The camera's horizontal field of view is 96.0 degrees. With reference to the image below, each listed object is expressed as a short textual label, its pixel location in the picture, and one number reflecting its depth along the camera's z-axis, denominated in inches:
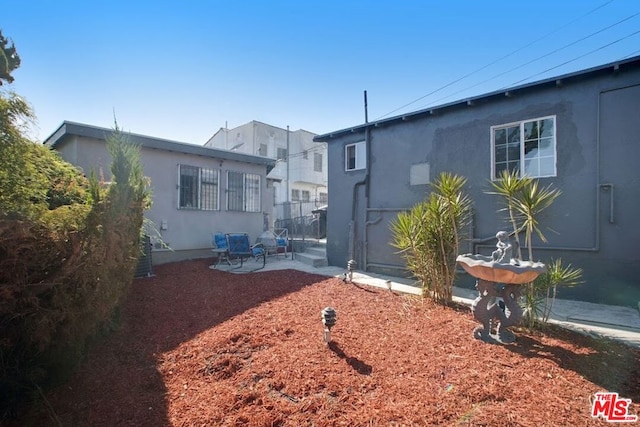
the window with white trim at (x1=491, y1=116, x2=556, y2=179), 221.9
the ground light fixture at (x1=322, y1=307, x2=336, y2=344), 125.6
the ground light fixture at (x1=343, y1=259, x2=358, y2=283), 252.4
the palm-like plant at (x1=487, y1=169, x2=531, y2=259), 145.6
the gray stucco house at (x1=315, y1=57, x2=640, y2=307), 193.9
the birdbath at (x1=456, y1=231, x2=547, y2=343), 122.7
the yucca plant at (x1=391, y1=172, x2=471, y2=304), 179.3
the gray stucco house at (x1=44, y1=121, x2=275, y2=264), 290.4
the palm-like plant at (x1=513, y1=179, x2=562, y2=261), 135.3
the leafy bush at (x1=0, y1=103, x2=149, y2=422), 92.0
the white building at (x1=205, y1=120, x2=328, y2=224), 846.5
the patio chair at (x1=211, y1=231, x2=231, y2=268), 337.9
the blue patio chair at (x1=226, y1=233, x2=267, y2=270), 339.6
